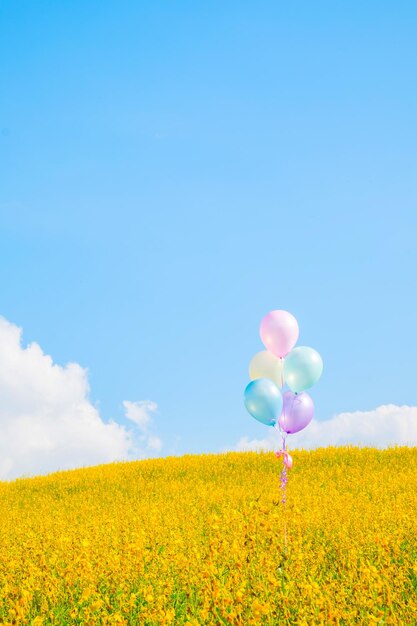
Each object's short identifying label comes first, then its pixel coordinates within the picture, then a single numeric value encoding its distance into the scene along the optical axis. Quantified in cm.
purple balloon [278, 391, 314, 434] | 855
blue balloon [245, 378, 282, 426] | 806
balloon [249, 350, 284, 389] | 858
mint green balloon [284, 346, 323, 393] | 829
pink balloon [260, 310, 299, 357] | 831
